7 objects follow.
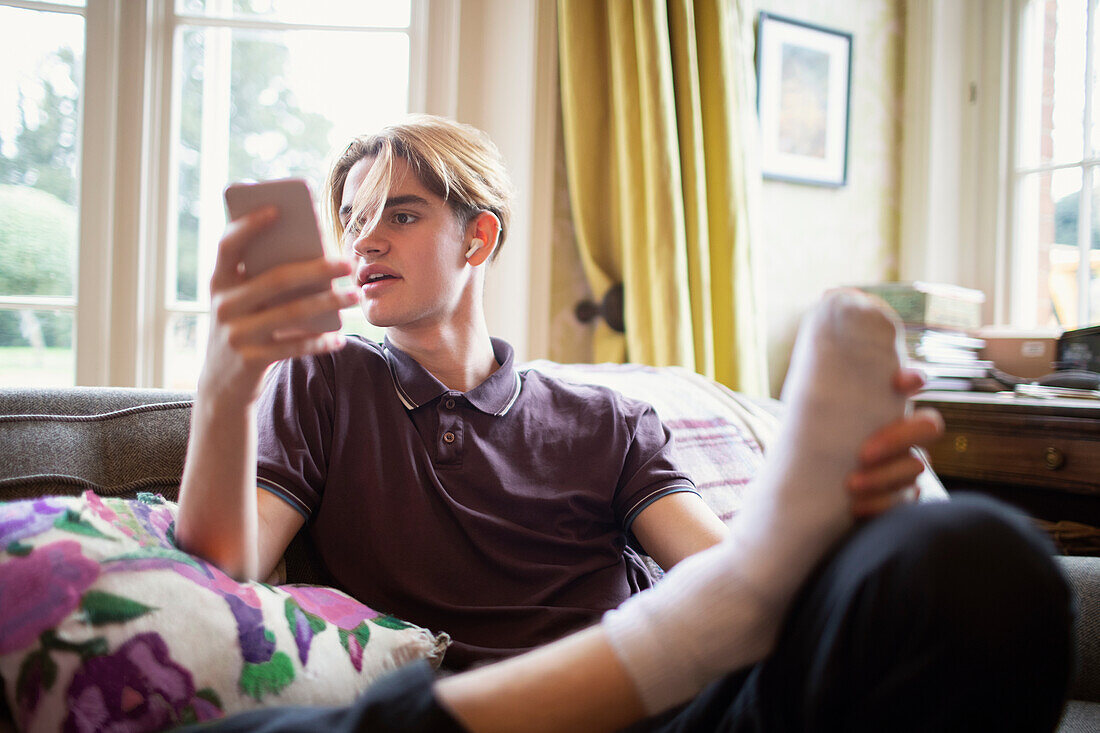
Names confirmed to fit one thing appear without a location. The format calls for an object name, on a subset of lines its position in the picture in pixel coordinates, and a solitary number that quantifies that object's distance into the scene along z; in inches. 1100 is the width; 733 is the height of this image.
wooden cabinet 61.4
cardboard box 80.3
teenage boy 23.0
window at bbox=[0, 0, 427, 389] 70.9
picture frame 84.7
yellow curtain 71.6
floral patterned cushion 23.4
